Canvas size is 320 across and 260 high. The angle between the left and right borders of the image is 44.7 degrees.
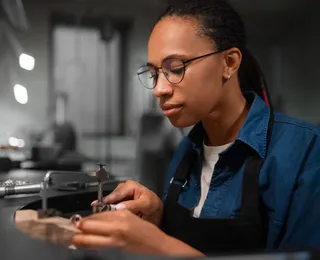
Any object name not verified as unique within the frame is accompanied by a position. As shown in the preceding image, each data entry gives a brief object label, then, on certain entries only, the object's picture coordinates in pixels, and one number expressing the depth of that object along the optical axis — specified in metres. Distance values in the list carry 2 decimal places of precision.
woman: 0.64
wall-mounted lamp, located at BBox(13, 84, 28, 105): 1.59
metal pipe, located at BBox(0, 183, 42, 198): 0.71
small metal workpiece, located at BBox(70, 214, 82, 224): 0.52
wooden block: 0.45
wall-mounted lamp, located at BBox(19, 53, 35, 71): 1.58
